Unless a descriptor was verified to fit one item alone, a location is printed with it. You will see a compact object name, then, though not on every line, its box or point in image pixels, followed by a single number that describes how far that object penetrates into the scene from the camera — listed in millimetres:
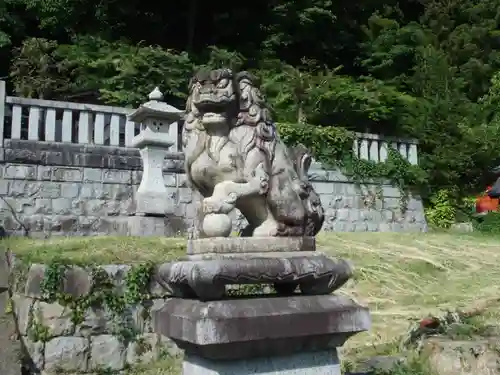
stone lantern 7977
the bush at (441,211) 12930
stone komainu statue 2982
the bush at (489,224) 12102
